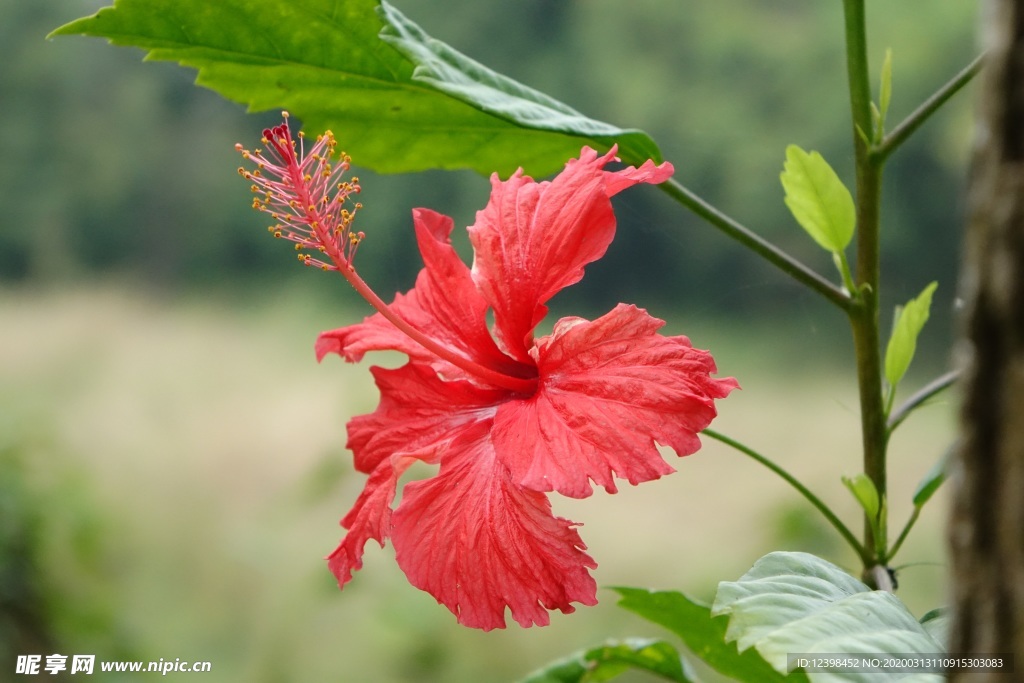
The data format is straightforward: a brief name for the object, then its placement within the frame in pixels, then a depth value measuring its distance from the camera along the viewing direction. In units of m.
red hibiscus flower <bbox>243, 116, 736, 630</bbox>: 1.01
